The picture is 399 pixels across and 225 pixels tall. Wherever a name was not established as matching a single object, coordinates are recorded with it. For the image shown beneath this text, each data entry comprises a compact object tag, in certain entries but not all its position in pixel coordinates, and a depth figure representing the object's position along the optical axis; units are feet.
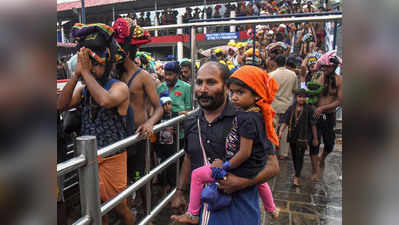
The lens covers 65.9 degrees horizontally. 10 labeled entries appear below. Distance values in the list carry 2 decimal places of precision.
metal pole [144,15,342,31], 11.32
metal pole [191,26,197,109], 13.21
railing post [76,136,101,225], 5.81
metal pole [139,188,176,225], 9.55
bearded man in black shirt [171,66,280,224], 6.08
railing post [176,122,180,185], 11.75
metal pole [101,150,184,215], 6.95
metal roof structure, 77.56
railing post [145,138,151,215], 9.39
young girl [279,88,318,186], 15.03
